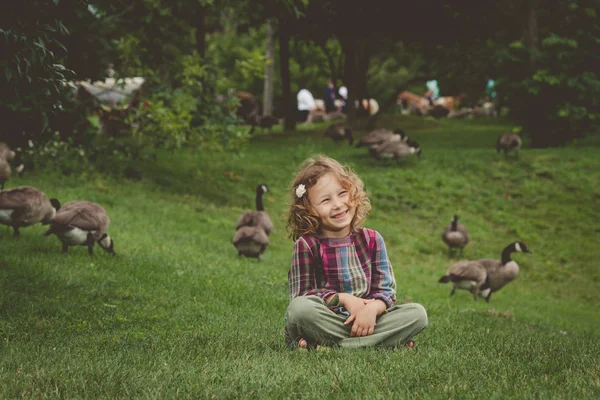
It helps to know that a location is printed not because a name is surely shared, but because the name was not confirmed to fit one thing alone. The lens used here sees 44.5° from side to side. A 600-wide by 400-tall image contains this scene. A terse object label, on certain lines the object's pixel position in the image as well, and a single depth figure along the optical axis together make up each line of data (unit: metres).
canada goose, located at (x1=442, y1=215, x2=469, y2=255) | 18.69
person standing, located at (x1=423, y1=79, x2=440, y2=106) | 63.22
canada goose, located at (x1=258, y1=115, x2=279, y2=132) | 33.72
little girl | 5.96
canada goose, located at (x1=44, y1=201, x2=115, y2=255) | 10.95
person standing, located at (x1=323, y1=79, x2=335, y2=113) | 55.03
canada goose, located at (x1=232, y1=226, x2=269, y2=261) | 13.76
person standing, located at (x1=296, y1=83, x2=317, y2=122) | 51.25
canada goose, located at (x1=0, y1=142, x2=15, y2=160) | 13.36
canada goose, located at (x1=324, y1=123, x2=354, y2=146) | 29.23
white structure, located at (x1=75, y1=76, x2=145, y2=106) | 36.94
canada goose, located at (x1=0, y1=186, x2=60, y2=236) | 11.55
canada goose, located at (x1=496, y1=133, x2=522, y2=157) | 25.91
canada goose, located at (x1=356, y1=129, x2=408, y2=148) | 26.22
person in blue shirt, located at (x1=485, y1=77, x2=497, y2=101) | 44.03
